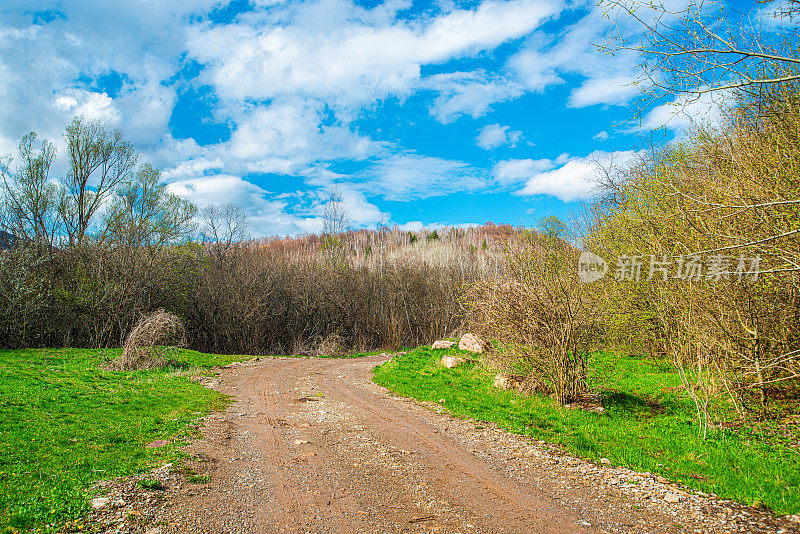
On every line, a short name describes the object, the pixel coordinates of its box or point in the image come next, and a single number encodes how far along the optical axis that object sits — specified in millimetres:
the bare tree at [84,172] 27531
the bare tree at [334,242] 33253
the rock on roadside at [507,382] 10203
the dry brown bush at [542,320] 9203
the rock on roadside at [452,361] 13820
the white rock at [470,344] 13616
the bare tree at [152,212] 26538
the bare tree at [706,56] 4288
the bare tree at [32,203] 24353
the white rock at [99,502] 4341
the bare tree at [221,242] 31309
